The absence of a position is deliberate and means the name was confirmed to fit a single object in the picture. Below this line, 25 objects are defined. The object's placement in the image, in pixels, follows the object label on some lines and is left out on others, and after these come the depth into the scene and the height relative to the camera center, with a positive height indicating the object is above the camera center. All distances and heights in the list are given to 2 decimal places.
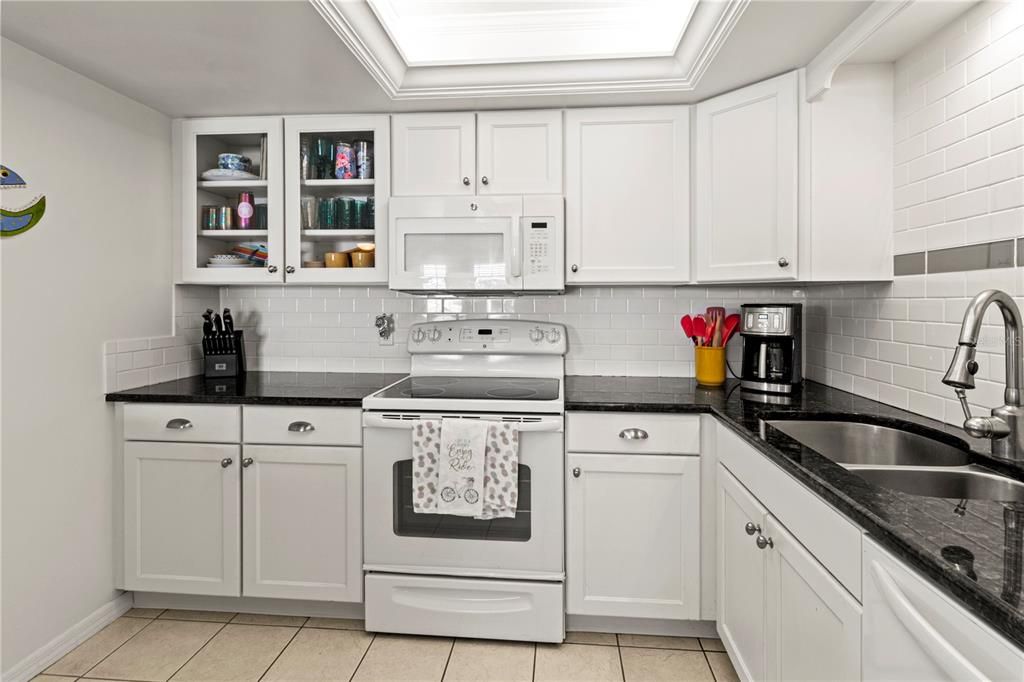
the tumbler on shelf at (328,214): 2.59 +0.55
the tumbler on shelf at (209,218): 2.65 +0.55
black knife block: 2.70 -0.14
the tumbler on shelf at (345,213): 2.58 +0.56
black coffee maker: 2.24 -0.05
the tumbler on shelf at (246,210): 2.63 +0.58
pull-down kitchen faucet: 1.17 -0.09
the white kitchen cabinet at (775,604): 1.15 -0.65
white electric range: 2.09 -0.77
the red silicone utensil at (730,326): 2.53 +0.04
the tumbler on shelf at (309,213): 2.59 +0.56
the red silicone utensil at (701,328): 2.53 +0.04
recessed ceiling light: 2.15 +1.21
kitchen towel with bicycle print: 2.05 -0.51
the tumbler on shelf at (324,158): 2.58 +0.81
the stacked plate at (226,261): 2.63 +0.35
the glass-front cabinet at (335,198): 2.53 +0.62
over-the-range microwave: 2.39 +0.39
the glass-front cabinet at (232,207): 2.57 +0.62
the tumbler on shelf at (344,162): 2.55 +0.78
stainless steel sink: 1.62 -0.33
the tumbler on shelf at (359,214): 2.57 +0.55
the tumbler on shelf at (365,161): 2.54 +0.79
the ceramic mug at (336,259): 2.57 +0.35
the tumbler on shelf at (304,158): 2.57 +0.80
